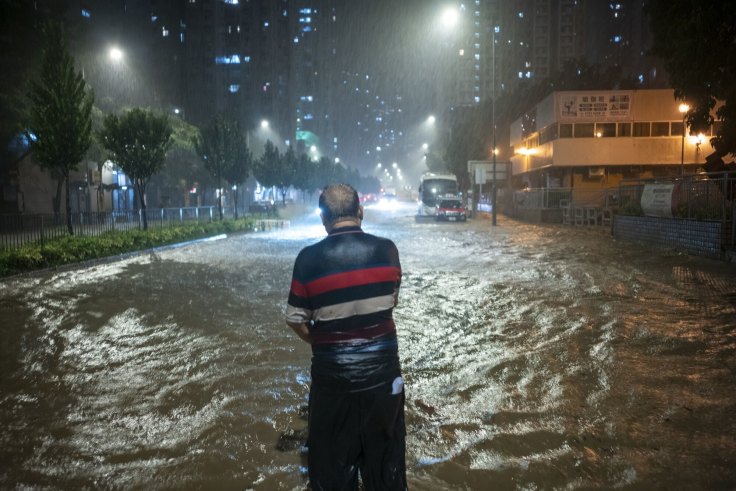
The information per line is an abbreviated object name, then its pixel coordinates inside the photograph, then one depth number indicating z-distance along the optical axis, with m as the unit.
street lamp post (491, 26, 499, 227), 34.75
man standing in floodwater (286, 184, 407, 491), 2.82
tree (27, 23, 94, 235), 19.45
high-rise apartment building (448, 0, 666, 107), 146.25
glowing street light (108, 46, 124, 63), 26.69
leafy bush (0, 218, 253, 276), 14.74
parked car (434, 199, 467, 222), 40.28
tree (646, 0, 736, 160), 16.47
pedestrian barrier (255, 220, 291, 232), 35.84
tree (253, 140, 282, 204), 53.44
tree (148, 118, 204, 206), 50.41
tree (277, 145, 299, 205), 55.73
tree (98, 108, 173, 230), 23.80
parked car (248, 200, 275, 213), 47.12
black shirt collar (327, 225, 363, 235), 2.99
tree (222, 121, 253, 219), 35.44
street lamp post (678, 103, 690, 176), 35.62
